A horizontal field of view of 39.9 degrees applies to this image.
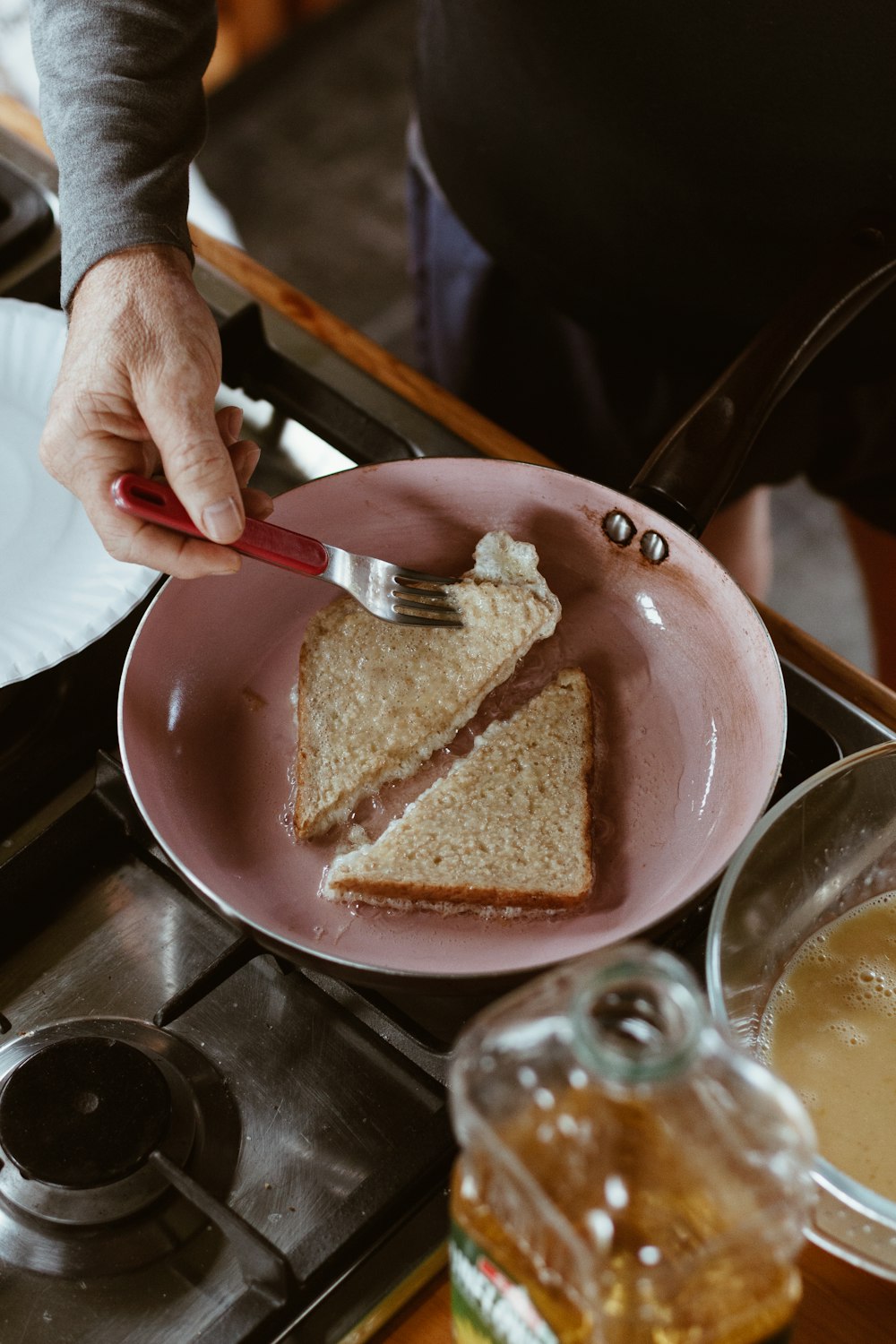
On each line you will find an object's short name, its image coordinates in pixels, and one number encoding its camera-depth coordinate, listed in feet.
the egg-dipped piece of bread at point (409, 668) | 3.20
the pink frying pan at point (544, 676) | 2.79
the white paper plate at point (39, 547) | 3.16
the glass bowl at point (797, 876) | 2.45
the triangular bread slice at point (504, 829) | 2.83
